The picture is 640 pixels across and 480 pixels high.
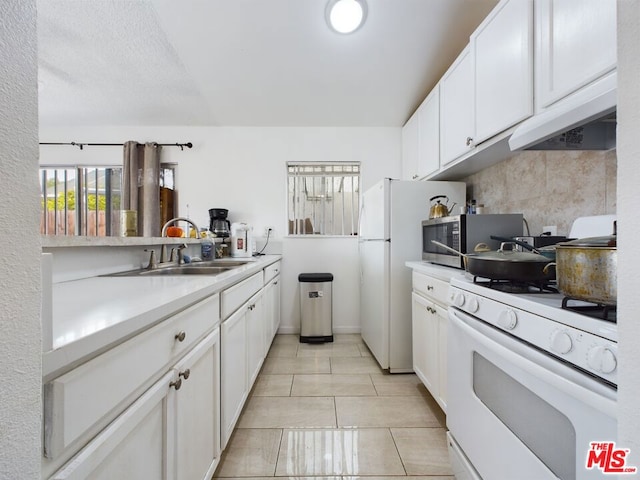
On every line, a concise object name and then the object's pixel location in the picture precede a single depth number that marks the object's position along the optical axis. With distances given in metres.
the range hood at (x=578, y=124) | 0.74
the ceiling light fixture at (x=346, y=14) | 2.05
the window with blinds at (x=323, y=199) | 3.42
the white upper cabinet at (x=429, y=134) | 2.28
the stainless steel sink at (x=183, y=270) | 1.49
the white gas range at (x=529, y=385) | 0.59
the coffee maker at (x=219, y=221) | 3.16
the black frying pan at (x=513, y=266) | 0.93
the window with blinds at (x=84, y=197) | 3.43
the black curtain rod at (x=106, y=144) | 3.32
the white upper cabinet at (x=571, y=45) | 0.98
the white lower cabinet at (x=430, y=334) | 1.56
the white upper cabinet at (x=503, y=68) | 1.31
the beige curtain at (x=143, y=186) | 3.25
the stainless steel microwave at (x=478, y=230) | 1.68
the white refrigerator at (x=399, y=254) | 2.26
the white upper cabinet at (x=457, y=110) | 1.79
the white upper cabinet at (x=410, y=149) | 2.82
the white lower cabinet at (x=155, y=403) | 0.46
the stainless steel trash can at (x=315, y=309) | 3.00
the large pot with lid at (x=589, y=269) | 0.62
